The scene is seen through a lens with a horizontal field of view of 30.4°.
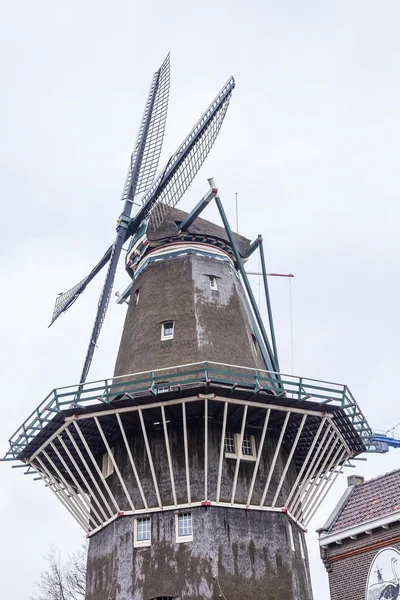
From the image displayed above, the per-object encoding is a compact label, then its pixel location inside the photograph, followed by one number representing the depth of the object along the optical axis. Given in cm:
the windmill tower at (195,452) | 1948
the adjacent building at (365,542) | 1888
